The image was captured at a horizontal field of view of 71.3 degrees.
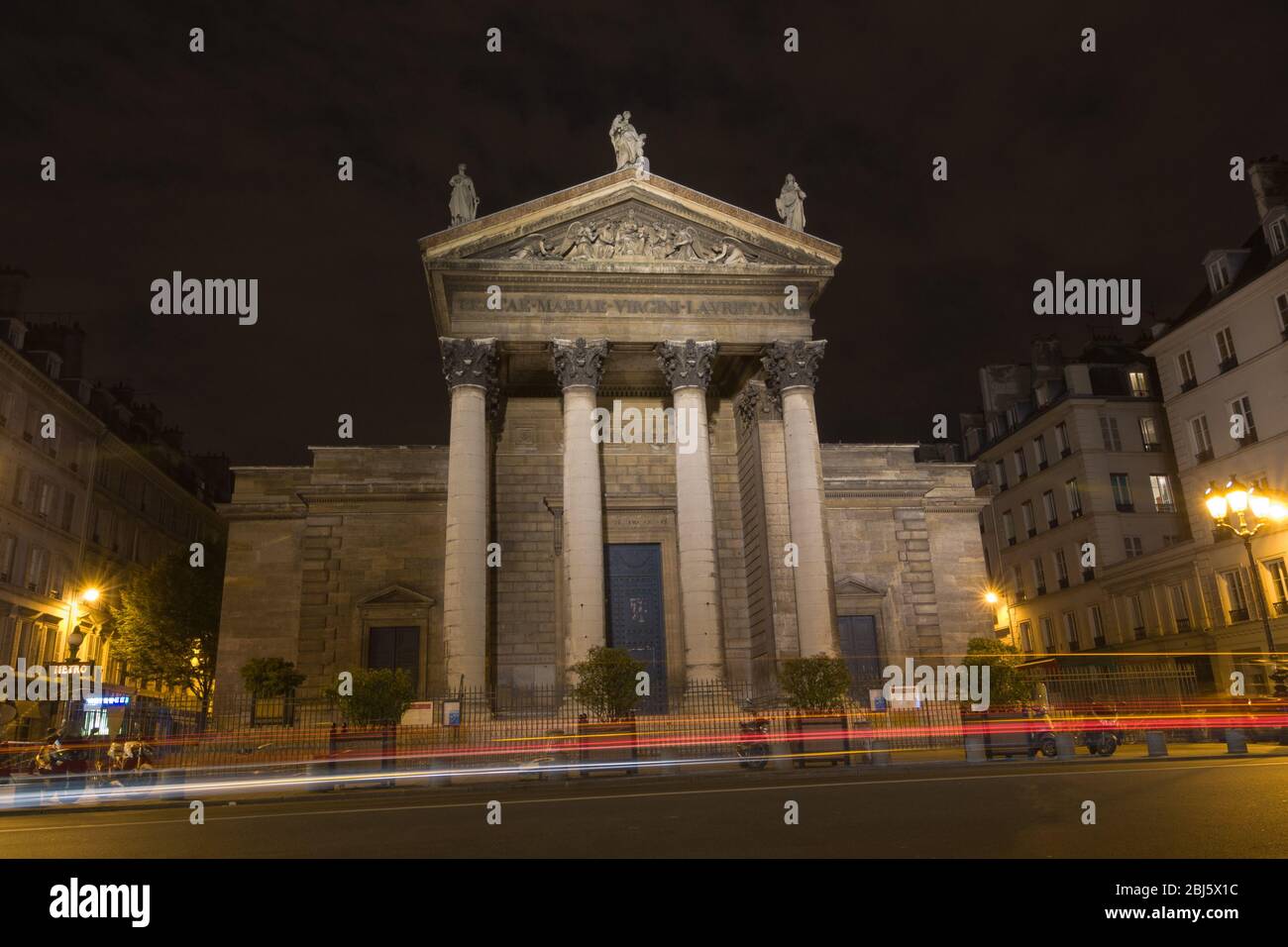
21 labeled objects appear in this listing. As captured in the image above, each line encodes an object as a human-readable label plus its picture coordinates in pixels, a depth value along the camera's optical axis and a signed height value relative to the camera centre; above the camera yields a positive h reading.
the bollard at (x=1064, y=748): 19.62 -1.59
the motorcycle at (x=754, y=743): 19.48 -1.21
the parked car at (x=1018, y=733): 20.34 -1.29
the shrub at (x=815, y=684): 20.83 +0.05
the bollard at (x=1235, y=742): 18.45 -1.50
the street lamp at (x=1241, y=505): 17.75 +3.19
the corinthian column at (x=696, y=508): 23.67 +4.91
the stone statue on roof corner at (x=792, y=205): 27.94 +14.67
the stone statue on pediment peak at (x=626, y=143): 27.73 +16.68
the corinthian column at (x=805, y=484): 24.31 +5.53
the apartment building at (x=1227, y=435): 33.09 +8.96
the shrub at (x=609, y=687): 20.67 +0.16
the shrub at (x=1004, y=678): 21.20 -0.02
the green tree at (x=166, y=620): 40.31 +4.10
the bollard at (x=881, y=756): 19.59 -1.56
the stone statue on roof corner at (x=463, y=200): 26.62 +14.50
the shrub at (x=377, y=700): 20.33 +0.09
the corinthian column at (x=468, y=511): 23.23 +5.01
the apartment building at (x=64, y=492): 37.16 +10.49
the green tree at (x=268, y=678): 25.45 +0.86
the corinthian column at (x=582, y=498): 23.50 +5.22
